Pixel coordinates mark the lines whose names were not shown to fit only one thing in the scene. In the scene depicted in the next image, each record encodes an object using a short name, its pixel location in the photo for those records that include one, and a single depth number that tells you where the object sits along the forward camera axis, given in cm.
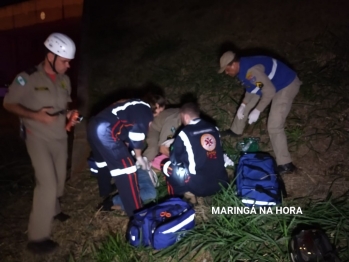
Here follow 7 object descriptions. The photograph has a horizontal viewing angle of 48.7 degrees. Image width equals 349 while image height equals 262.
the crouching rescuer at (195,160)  421
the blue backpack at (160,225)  377
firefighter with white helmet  379
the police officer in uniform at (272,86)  452
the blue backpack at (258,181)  413
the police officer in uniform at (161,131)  518
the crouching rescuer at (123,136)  408
